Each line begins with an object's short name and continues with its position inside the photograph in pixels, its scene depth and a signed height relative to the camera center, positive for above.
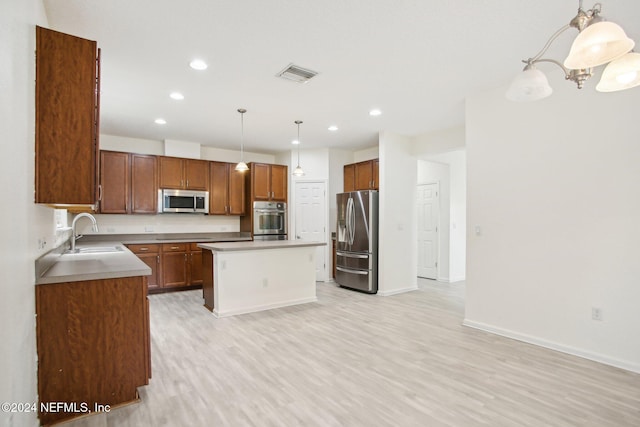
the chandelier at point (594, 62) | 1.28 +0.69
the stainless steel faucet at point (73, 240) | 3.59 -0.28
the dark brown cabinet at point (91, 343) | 1.95 -0.84
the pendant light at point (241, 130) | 4.32 +1.41
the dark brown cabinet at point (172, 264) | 5.30 -0.85
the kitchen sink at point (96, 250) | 3.54 -0.41
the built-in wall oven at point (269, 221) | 6.34 -0.13
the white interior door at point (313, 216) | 6.56 -0.04
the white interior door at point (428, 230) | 6.75 -0.35
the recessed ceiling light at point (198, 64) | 2.93 +1.42
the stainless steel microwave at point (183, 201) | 5.67 +0.25
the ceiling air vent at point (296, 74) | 3.09 +1.42
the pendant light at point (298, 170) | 4.84 +0.69
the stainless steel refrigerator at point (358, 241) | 5.49 -0.47
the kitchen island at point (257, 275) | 4.15 -0.86
